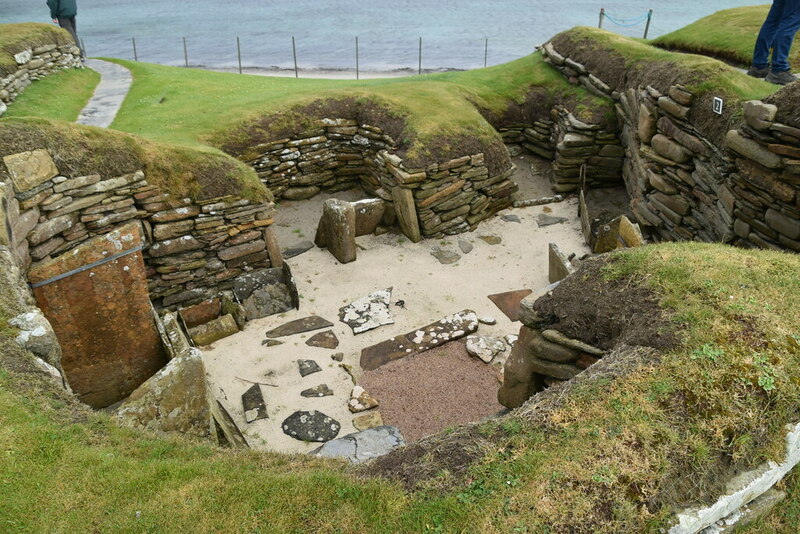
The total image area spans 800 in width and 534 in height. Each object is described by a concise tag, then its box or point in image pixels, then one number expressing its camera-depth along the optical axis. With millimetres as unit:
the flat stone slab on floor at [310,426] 7552
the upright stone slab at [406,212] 12539
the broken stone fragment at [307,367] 8891
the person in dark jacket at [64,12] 18656
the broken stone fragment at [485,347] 8992
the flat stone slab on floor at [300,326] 9867
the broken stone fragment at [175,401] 5695
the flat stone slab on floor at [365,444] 6761
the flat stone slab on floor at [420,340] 9203
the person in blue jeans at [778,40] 10695
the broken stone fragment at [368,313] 10141
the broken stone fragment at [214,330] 9438
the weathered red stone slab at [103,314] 7309
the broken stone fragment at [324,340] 9586
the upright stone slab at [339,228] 11734
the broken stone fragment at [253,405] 7930
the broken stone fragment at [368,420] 7758
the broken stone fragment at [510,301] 10336
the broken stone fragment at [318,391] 8414
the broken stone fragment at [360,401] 8047
